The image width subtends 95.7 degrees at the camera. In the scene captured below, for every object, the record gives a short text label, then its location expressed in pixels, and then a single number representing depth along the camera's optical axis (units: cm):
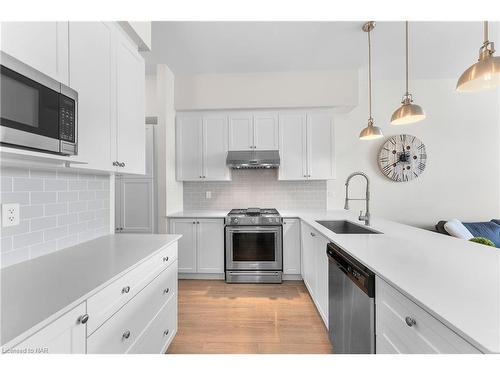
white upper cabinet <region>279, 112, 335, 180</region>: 327
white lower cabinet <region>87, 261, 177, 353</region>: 95
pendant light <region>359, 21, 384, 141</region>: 230
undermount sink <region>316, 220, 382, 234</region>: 242
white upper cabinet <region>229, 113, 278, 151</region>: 330
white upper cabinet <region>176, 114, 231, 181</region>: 334
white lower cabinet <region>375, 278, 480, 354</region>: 70
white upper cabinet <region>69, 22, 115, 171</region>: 121
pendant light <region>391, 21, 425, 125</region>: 179
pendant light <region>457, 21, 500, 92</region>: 112
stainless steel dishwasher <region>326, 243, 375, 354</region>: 116
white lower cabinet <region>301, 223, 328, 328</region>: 195
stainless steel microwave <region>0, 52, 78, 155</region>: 78
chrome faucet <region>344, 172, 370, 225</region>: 224
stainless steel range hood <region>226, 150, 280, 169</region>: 310
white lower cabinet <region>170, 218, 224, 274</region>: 305
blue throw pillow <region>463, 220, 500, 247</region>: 309
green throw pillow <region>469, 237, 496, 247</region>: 186
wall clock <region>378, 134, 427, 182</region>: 352
